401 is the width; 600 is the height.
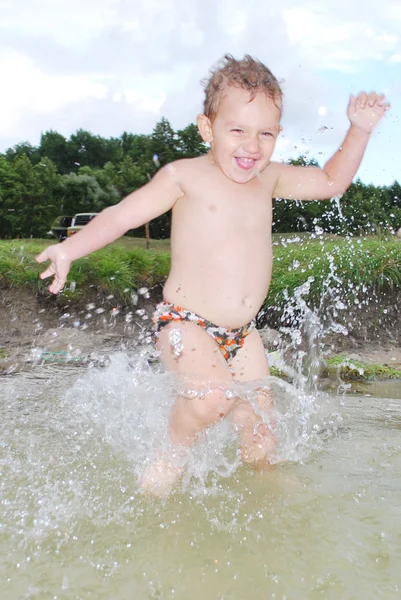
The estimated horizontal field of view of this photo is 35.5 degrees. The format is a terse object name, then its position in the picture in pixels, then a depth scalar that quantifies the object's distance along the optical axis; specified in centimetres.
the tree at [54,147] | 3559
